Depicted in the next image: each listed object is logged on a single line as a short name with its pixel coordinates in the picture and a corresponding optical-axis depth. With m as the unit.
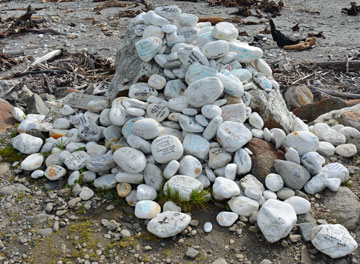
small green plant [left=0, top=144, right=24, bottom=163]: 4.75
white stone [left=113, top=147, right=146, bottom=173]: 4.12
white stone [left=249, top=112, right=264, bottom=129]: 4.64
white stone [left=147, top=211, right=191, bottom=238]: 3.63
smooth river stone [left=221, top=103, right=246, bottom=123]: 4.50
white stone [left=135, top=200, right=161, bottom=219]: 3.82
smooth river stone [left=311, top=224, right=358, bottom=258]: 3.48
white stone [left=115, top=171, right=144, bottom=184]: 4.14
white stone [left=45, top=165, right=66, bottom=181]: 4.33
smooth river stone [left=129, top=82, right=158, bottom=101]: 4.79
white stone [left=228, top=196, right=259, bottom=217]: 3.88
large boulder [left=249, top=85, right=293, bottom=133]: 4.79
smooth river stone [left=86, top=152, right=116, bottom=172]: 4.29
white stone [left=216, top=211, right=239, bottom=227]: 3.78
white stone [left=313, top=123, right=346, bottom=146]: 4.94
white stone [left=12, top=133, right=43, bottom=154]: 4.77
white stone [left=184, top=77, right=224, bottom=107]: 4.41
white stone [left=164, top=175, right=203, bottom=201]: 3.94
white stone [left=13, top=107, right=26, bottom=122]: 5.59
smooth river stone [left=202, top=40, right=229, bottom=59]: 4.77
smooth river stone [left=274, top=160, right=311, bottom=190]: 4.19
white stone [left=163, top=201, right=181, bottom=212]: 3.89
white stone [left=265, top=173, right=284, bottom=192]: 4.12
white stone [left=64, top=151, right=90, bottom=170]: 4.39
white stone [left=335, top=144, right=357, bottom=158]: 4.73
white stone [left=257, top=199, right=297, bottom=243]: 3.56
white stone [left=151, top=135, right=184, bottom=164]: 4.14
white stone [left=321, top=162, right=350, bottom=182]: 4.34
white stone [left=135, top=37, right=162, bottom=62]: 4.95
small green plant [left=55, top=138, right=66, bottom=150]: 4.78
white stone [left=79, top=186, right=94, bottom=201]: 4.09
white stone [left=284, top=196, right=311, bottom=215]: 3.87
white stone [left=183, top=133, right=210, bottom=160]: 4.27
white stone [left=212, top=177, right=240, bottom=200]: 3.94
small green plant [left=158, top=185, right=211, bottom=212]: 3.94
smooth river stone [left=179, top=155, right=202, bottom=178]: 4.12
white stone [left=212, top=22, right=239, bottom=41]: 4.90
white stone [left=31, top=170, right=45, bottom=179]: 4.38
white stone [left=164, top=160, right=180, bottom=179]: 4.09
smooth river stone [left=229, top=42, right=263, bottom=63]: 4.96
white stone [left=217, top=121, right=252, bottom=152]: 4.25
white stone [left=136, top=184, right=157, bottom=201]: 3.99
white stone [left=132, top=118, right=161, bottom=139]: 4.31
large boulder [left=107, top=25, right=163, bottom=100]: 5.04
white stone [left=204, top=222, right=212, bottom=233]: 3.73
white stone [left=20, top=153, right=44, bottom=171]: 4.48
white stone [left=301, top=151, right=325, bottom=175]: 4.29
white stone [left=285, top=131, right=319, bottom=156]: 4.46
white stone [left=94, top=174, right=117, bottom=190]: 4.18
